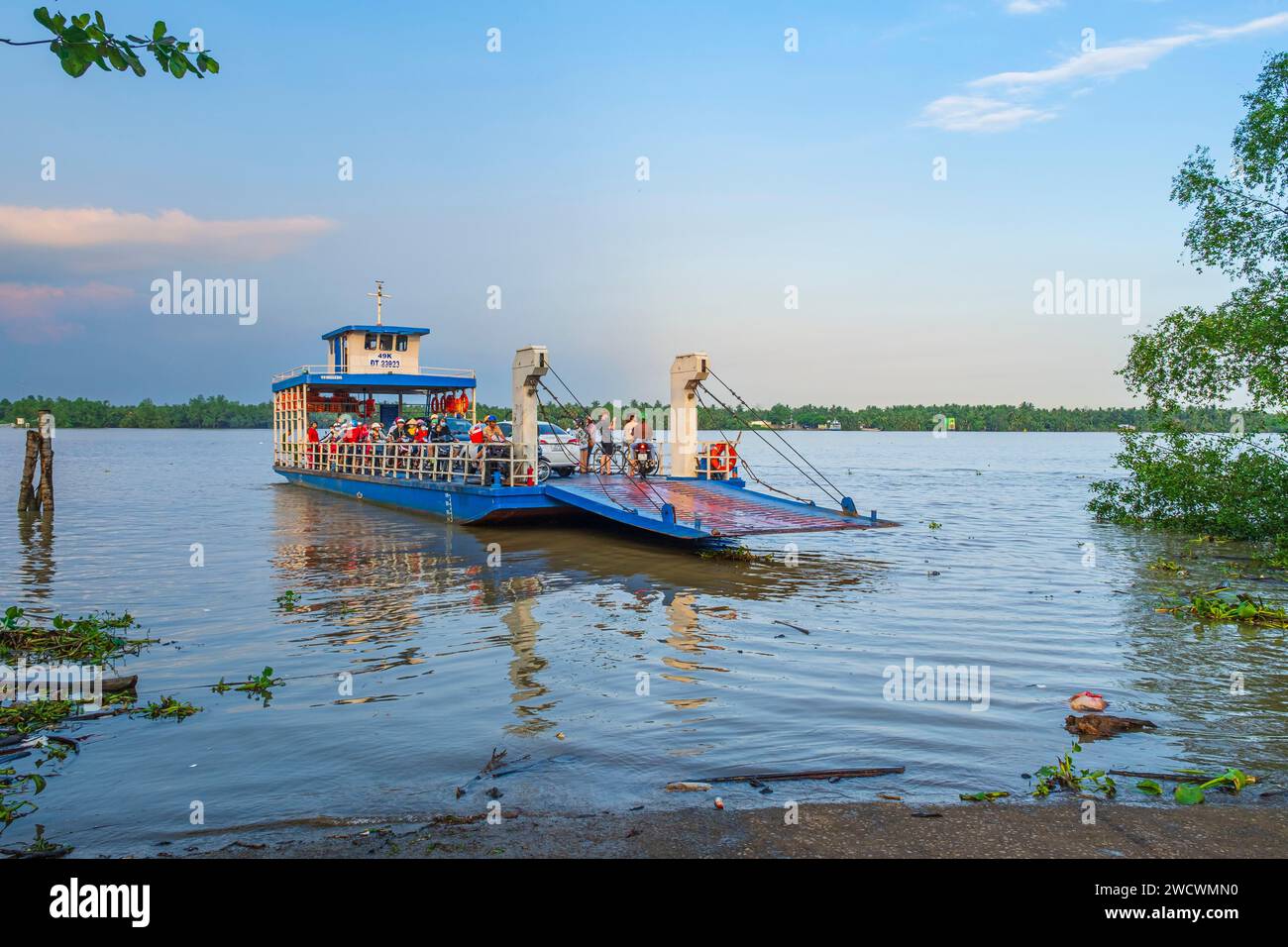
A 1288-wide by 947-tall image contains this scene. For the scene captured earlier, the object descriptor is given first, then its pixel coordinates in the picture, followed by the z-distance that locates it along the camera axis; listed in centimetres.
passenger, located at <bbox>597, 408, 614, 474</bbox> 2235
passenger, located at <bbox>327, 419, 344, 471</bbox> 3206
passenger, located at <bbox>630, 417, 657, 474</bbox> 2192
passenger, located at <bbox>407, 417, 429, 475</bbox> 2445
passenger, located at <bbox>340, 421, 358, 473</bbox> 3077
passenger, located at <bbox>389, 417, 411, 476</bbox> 2622
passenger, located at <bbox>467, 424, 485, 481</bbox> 2070
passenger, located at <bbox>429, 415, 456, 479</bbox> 2248
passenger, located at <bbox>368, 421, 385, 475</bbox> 2778
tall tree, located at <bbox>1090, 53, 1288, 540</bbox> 1698
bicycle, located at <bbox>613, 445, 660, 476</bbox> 2186
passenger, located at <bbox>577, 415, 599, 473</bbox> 2202
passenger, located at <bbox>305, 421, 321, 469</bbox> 3412
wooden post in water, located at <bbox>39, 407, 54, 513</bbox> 2577
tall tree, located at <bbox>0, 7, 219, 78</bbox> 329
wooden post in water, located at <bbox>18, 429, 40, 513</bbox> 2628
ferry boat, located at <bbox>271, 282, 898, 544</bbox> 1652
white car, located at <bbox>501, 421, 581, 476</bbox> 2253
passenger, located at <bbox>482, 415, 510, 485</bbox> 2006
